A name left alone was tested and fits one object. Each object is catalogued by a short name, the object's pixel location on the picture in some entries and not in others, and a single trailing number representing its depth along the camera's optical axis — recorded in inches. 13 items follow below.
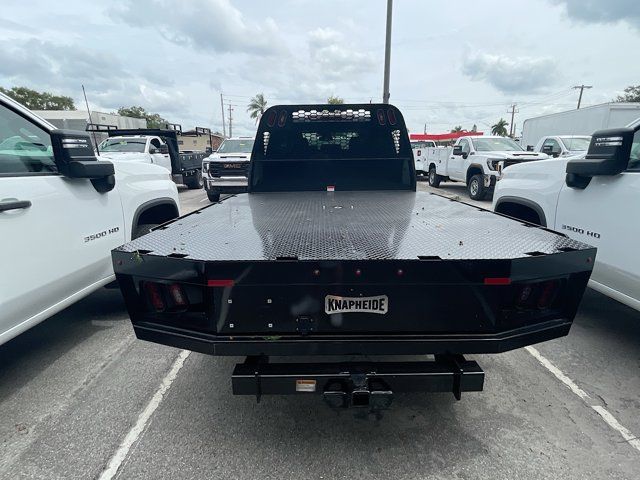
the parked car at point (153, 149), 473.1
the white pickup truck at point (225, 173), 446.6
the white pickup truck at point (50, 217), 96.0
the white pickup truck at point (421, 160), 742.2
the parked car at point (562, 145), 456.0
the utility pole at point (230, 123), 3226.4
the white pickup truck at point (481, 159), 441.1
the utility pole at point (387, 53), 602.5
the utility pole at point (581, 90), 2313.0
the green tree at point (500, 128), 3506.9
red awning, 1889.8
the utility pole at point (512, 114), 3069.9
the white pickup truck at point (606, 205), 113.1
